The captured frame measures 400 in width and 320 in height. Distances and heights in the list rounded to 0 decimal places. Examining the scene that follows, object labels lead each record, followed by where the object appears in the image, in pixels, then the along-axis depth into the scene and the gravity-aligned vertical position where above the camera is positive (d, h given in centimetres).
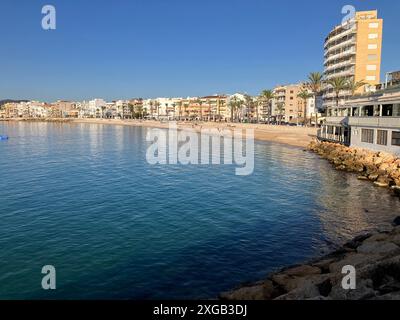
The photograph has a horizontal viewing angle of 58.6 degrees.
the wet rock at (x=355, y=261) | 1524 -637
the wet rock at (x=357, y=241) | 1985 -706
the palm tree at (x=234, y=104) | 18260 +748
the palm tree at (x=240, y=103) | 18199 +804
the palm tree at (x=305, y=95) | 12265 +808
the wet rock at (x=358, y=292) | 1127 -562
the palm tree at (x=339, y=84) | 9005 +867
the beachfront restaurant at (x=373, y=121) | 4356 -37
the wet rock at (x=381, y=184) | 3745 -701
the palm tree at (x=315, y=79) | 10859 +1190
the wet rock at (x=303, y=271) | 1584 -687
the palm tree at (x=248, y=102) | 18866 +883
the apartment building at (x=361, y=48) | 9744 +1943
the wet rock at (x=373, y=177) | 4078 -672
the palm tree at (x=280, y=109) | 16495 +451
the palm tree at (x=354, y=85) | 8748 +825
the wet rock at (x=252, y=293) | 1392 -688
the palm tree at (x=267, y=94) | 14100 +972
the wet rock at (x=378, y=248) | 1614 -622
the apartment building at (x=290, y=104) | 16388 +666
